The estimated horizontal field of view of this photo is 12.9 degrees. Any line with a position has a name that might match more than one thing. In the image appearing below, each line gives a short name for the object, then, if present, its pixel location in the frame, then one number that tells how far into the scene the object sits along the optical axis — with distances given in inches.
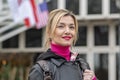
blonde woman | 113.4
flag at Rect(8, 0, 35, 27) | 614.5
